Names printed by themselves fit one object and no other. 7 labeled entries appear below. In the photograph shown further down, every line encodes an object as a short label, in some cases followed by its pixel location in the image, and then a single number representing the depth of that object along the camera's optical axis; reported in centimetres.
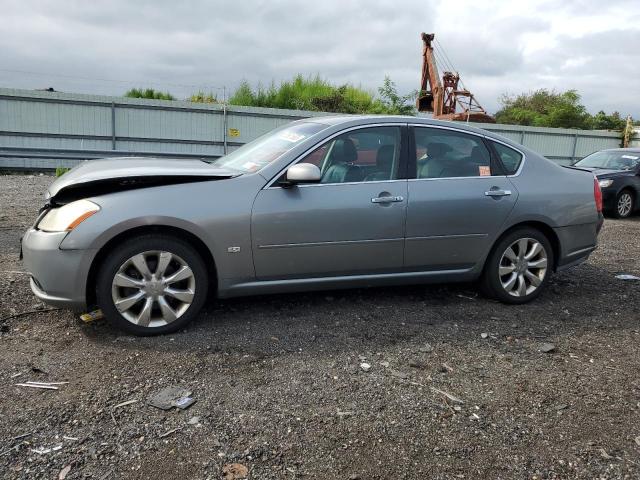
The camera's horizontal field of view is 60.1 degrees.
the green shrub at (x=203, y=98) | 2312
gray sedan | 380
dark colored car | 1143
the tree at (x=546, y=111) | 3704
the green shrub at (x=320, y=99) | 2339
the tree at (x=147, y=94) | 2365
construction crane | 2669
